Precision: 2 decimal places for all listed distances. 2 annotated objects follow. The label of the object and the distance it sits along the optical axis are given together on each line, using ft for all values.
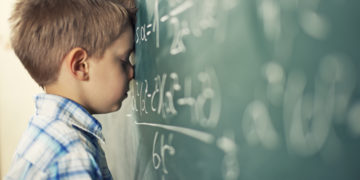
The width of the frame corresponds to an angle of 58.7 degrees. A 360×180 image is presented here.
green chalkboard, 1.01
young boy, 2.13
